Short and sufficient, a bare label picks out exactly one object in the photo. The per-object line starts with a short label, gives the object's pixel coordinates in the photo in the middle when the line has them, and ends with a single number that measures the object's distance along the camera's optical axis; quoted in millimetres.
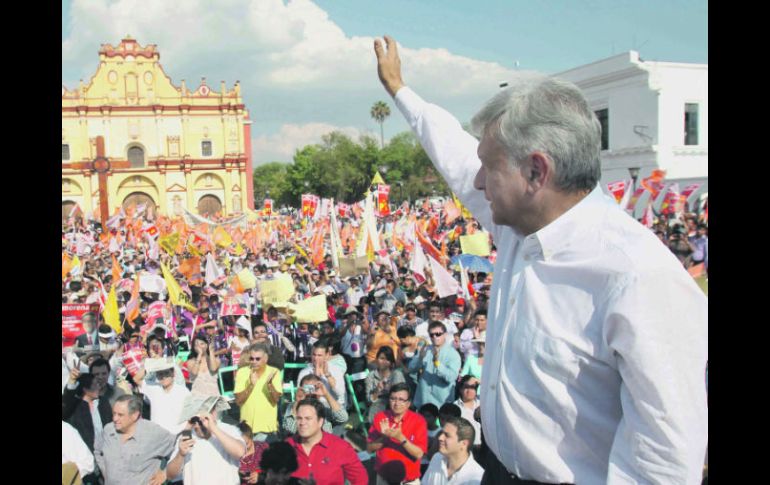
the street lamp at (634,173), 28969
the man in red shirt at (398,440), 4711
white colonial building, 27703
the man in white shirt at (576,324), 1209
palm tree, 79750
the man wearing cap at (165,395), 5668
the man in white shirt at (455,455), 3984
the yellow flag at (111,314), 8336
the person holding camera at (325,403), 5422
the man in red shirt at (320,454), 4359
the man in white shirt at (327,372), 5996
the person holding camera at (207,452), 4562
